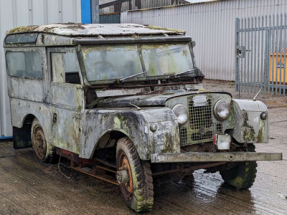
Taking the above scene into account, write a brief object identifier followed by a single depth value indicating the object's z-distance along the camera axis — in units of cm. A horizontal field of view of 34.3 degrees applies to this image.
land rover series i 516
